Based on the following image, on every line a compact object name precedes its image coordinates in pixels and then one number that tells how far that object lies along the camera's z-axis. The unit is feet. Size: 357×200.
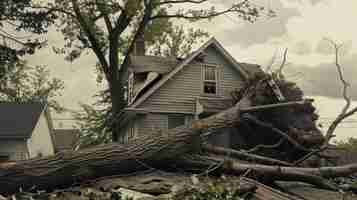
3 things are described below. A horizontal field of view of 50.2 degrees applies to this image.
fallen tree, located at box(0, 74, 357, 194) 23.38
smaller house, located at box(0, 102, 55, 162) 67.92
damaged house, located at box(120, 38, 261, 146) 53.21
